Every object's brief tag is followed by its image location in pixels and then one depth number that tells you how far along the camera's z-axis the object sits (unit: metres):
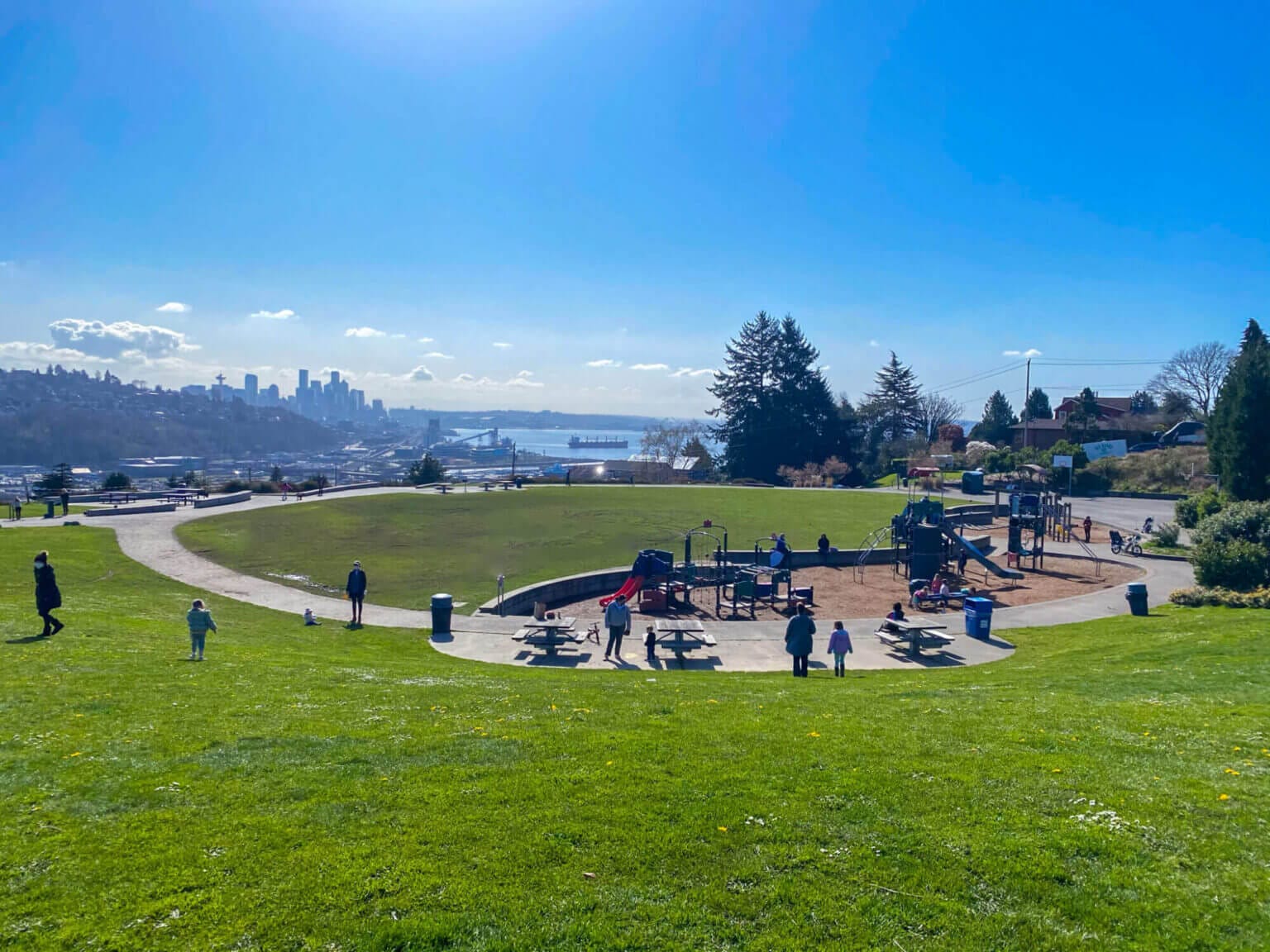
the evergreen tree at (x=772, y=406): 77.00
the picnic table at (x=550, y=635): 15.91
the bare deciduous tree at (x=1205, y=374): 83.25
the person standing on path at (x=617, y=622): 15.91
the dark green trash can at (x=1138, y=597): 19.31
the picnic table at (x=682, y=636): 15.88
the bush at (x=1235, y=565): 19.97
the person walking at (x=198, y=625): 12.26
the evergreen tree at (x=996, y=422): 84.81
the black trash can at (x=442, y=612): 17.19
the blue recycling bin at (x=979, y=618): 17.78
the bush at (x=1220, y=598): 18.31
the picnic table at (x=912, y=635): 16.27
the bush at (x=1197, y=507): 35.22
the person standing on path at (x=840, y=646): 14.23
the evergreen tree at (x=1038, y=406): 101.75
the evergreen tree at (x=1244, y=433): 34.88
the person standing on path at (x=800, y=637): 13.98
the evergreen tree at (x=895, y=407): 92.38
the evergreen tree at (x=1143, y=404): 96.31
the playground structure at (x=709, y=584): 21.67
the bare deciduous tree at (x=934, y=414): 98.41
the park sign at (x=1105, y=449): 64.12
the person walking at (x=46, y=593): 13.05
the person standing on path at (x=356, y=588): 17.86
